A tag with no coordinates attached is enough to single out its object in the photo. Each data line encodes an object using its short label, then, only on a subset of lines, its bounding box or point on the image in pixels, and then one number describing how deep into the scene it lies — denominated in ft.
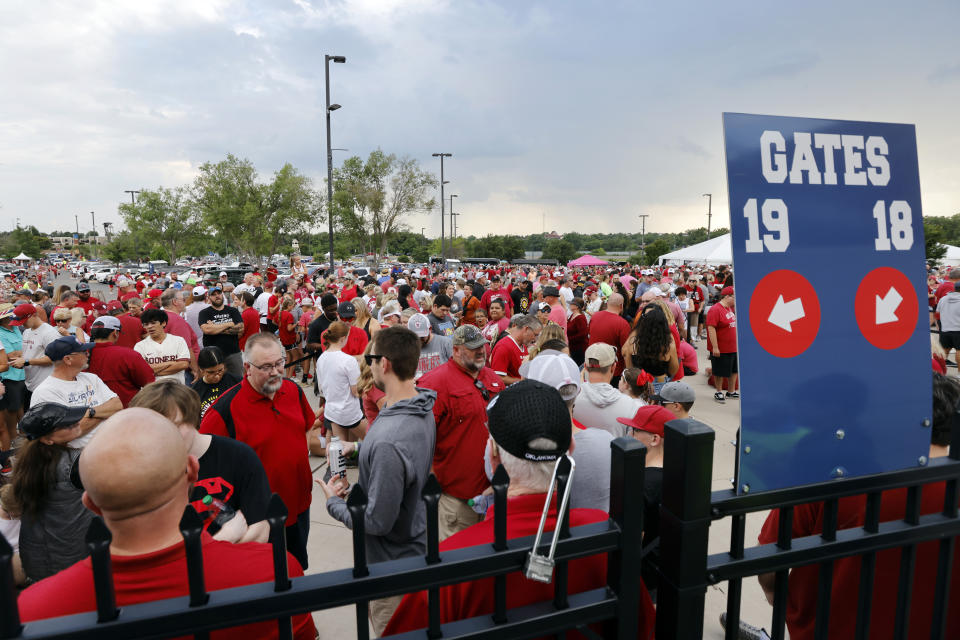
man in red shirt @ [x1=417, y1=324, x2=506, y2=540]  11.10
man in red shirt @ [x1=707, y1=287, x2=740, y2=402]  26.58
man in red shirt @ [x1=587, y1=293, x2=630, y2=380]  20.98
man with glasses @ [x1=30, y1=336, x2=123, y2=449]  12.86
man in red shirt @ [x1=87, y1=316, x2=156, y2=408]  15.90
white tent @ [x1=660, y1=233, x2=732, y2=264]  68.02
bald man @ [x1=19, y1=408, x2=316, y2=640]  3.77
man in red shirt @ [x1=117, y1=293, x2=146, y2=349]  21.48
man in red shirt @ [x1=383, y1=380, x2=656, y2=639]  4.14
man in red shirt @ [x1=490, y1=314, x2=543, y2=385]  17.80
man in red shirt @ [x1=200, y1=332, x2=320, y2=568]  10.57
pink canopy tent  98.97
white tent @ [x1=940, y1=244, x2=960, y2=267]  86.04
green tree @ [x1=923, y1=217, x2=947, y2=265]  114.32
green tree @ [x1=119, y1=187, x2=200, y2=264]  162.09
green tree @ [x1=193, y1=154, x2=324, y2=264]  111.14
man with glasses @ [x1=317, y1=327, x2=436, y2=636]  7.86
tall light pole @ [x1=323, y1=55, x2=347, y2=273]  57.98
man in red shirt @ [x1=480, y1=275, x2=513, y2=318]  33.85
